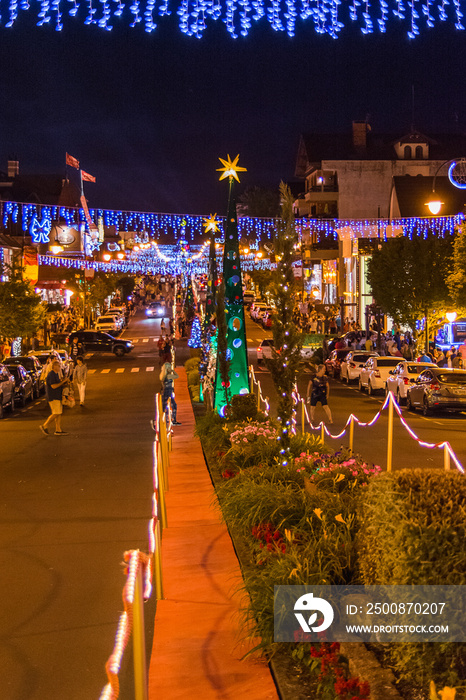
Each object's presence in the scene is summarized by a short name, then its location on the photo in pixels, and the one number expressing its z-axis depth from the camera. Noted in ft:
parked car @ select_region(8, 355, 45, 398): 99.40
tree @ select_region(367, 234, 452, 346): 118.75
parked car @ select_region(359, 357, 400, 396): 98.22
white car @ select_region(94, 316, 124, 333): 204.64
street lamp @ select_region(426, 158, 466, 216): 114.61
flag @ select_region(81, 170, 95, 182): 196.48
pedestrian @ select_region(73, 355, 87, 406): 88.38
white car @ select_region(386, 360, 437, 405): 88.02
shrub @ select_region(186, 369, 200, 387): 99.42
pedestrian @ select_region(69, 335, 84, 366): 153.24
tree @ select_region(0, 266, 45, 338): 123.95
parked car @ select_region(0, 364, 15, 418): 81.71
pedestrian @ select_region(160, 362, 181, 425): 65.36
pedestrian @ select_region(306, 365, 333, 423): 67.92
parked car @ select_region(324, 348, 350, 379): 122.60
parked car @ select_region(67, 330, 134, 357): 172.65
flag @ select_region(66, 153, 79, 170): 196.34
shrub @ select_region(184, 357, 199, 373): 113.98
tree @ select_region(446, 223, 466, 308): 95.30
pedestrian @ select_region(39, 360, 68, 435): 66.03
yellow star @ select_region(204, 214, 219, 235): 110.42
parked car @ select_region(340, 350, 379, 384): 115.32
